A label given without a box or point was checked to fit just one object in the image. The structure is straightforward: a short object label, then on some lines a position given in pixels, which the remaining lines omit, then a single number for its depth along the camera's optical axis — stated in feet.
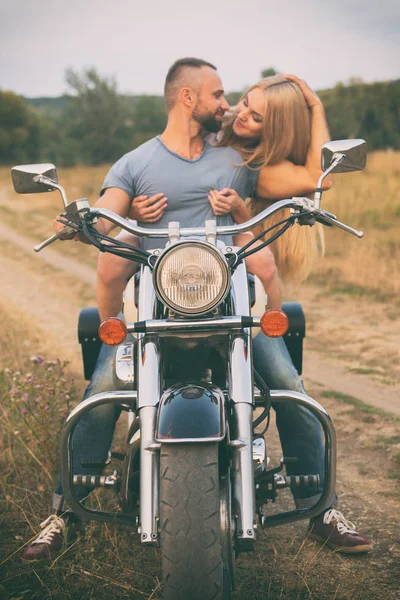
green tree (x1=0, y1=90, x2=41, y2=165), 160.97
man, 11.12
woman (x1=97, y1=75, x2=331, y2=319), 12.70
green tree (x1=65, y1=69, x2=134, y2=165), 141.79
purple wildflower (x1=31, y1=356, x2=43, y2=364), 14.62
